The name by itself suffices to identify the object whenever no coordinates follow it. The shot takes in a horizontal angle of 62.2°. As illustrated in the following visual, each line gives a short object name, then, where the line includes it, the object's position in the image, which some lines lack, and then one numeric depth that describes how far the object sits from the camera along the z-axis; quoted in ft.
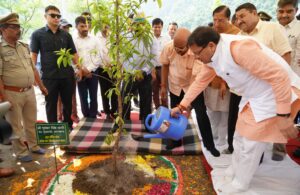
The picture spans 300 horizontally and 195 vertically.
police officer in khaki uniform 8.69
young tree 6.46
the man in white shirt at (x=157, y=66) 15.25
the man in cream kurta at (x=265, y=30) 8.13
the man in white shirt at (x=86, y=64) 13.70
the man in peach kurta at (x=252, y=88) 5.83
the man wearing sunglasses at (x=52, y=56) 11.03
